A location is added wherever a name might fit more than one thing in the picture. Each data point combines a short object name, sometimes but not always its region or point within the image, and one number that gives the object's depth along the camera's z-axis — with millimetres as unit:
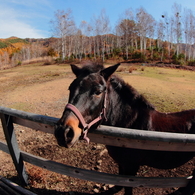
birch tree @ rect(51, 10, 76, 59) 44000
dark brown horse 1965
